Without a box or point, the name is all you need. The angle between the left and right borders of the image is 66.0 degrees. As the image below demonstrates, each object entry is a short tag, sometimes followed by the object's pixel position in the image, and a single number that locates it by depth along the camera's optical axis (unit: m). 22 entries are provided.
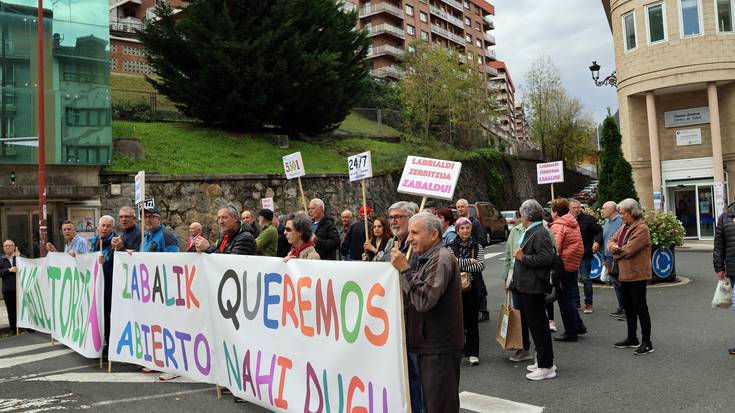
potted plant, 11.31
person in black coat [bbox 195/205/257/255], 6.11
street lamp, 23.20
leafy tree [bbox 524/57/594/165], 49.16
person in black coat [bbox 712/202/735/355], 6.46
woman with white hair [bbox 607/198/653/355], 6.45
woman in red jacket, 7.57
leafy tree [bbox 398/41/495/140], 34.94
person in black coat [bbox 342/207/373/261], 9.22
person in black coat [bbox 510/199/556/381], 5.73
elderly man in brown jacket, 3.68
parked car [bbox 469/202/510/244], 23.03
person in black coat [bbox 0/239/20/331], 9.92
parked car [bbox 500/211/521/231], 27.58
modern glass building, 16.47
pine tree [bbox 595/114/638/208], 18.91
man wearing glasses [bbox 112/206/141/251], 7.31
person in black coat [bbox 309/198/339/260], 8.34
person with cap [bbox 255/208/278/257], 7.21
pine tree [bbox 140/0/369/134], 22.52
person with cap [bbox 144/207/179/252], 7.34
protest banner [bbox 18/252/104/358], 7.04
